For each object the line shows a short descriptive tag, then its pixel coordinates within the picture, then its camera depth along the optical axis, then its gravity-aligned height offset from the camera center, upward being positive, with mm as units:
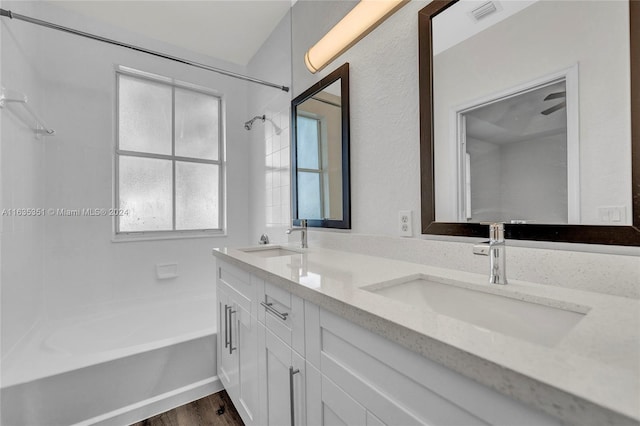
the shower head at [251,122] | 2428 +845
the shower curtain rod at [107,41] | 1438 +1038
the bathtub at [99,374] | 1246 -820
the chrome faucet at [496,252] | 745 -106
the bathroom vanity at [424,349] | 343 -234
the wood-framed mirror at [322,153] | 1497 +374
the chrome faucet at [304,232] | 1684 -108
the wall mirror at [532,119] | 671 +273
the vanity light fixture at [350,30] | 1222 +908
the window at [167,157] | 2309 +521
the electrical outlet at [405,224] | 1155 -45
